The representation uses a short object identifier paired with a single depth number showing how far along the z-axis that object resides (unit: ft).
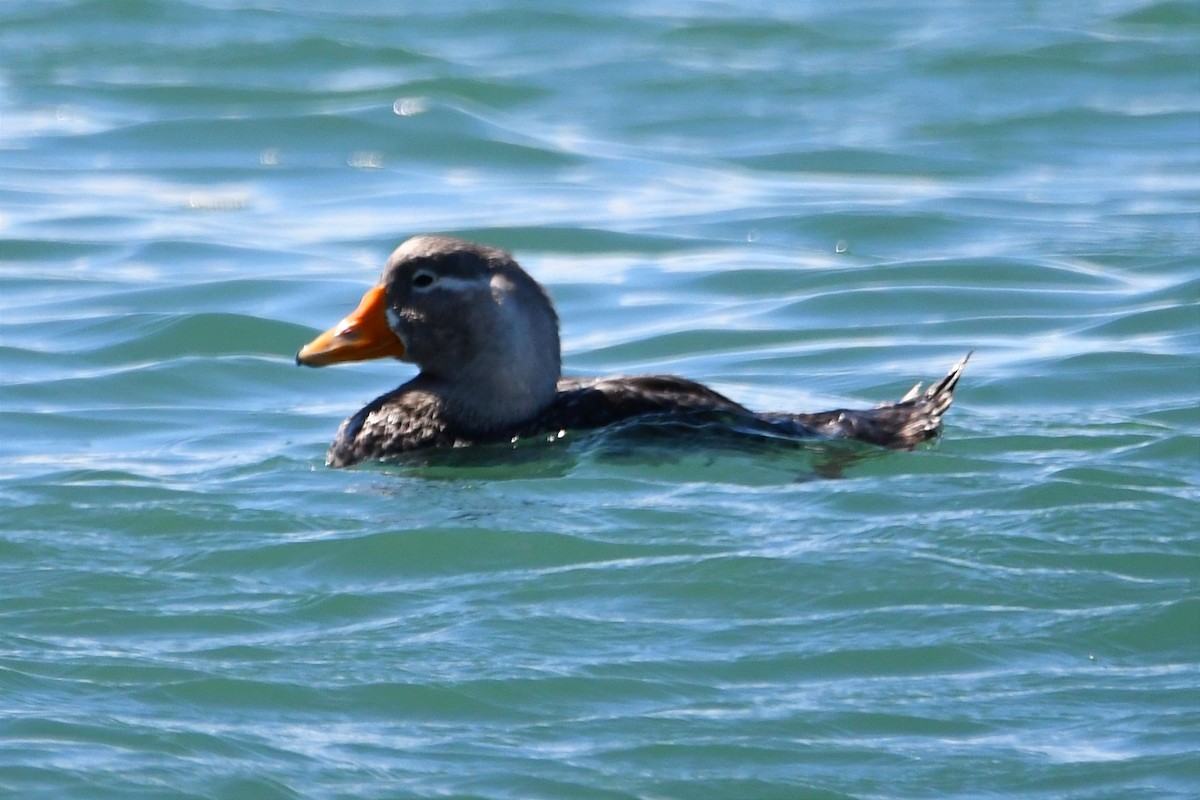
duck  53.83
